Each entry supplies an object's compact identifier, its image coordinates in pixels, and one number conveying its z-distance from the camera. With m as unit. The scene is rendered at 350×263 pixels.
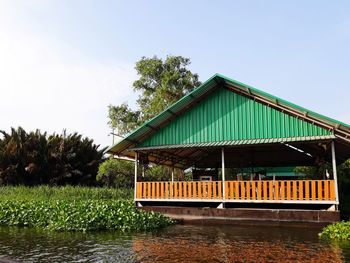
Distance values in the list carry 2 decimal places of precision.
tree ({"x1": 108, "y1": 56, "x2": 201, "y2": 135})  27.47
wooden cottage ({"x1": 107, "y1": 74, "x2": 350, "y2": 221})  13.37
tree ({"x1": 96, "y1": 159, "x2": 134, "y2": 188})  24.02
